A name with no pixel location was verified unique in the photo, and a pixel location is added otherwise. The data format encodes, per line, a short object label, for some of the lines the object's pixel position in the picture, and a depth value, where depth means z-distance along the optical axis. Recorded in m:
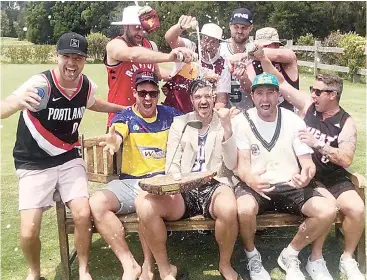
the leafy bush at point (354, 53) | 16.77
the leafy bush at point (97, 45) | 29.94
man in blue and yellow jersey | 3.92
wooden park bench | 3.76
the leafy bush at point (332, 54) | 18.89
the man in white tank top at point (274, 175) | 3.72
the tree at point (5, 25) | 37.84
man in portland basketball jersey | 3.76
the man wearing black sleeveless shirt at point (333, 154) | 3.81
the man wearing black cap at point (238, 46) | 4.78
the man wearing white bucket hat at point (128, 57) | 4.39
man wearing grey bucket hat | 4.65
